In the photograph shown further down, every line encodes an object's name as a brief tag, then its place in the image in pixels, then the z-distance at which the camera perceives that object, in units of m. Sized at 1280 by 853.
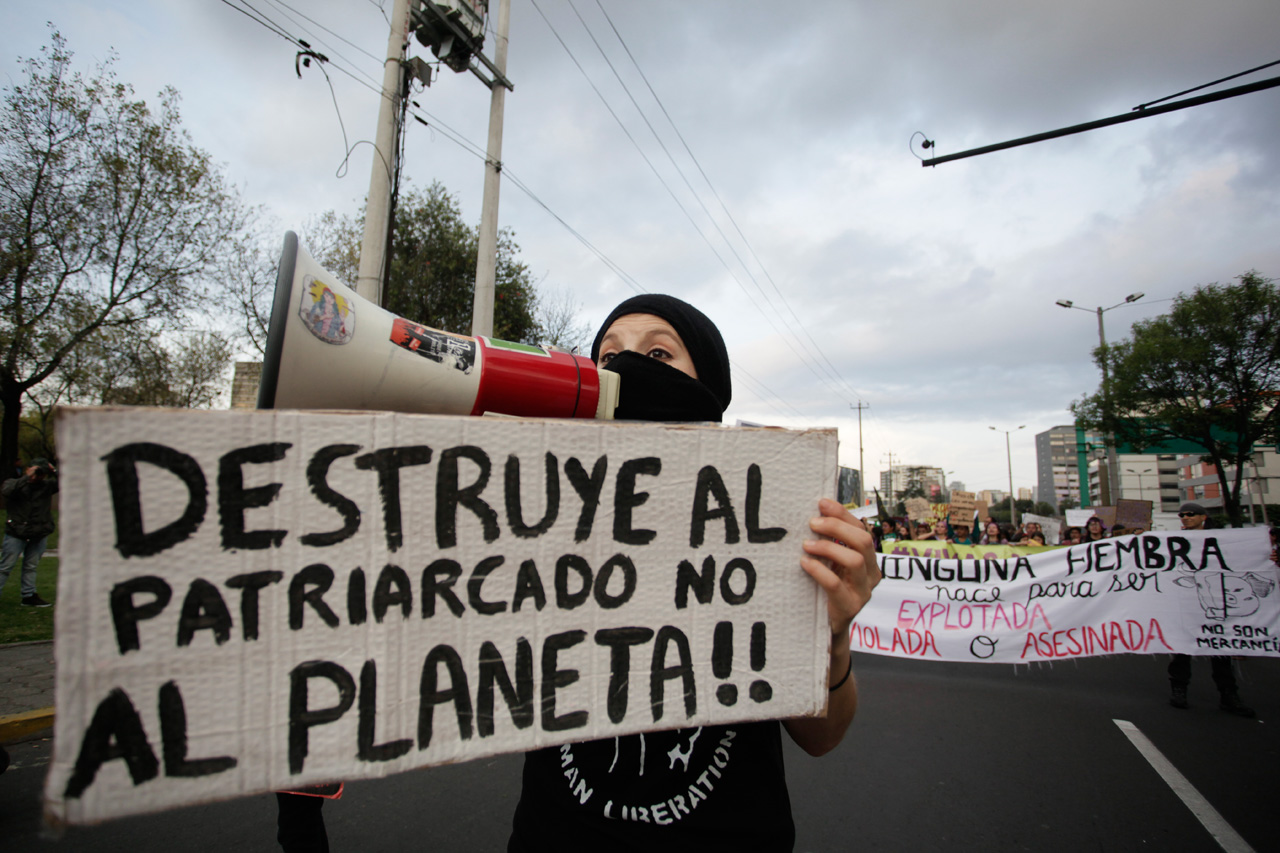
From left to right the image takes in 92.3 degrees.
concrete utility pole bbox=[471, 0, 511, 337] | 8.01
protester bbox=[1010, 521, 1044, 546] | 9.14
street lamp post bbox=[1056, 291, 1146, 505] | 21.78
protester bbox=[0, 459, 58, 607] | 6.62
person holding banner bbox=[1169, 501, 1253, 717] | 5.03
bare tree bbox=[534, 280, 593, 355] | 15.41
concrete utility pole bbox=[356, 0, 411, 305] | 6.01
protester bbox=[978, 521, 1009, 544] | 8.85
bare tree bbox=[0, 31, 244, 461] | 12.14
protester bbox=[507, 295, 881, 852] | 0.99
